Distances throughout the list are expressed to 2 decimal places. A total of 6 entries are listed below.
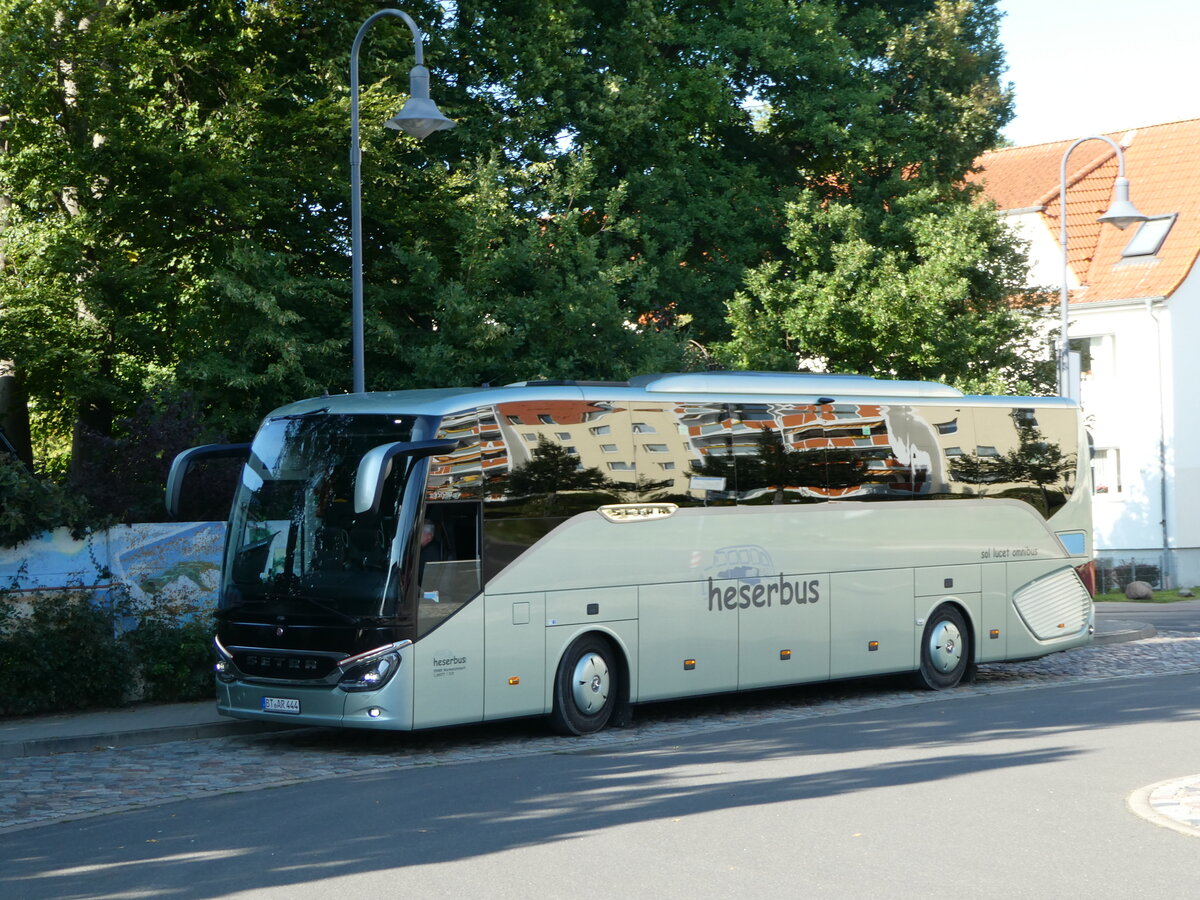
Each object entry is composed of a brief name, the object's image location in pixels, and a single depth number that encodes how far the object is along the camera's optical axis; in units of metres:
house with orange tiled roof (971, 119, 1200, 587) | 43.72
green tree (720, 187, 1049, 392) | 30.69
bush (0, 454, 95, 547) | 15.80
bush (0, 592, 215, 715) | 15.41
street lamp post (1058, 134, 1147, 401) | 27.31
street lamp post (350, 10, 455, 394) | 17.97
